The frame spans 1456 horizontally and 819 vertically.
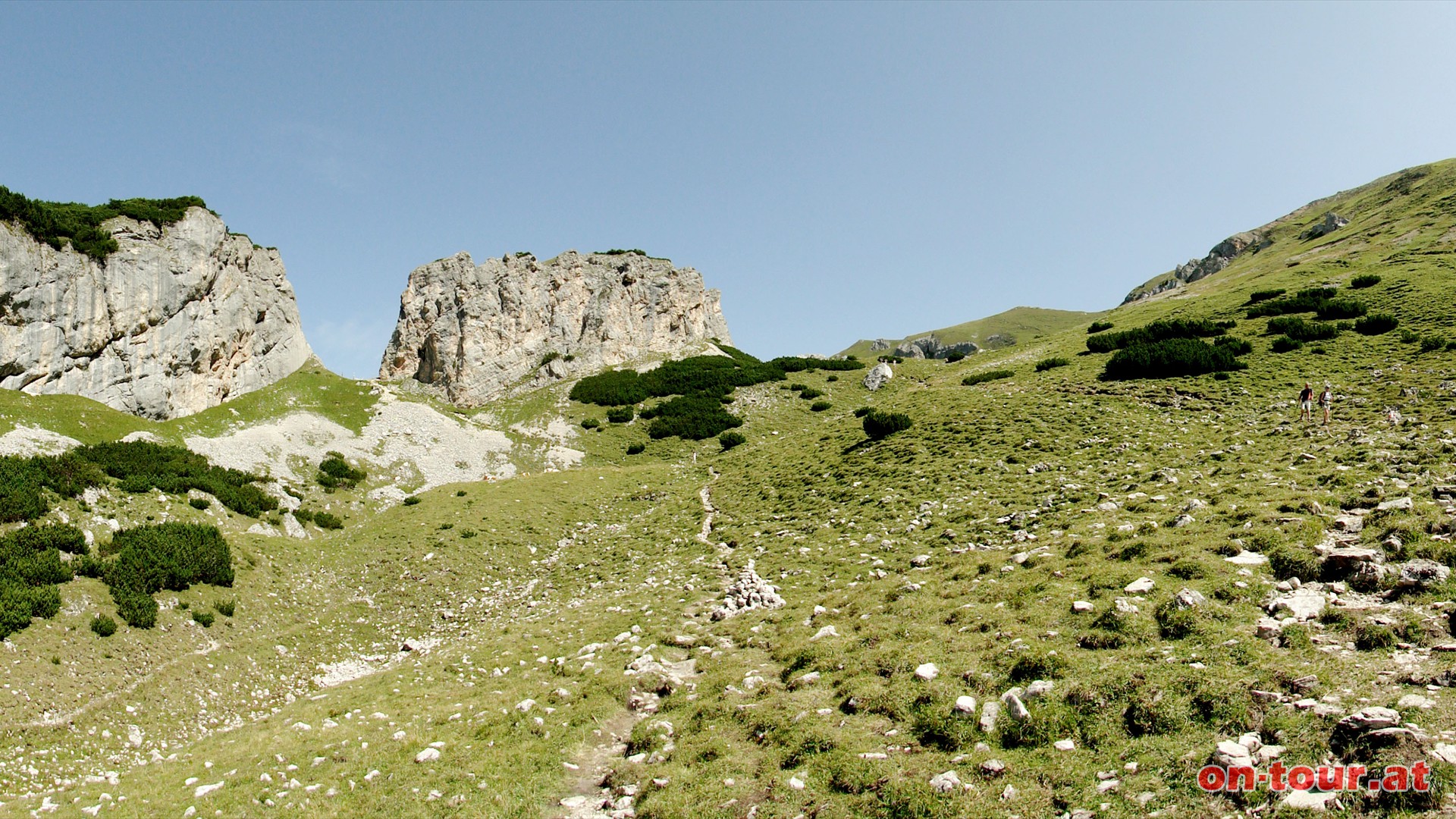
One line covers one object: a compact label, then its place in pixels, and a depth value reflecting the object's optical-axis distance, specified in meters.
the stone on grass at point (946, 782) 7.28
